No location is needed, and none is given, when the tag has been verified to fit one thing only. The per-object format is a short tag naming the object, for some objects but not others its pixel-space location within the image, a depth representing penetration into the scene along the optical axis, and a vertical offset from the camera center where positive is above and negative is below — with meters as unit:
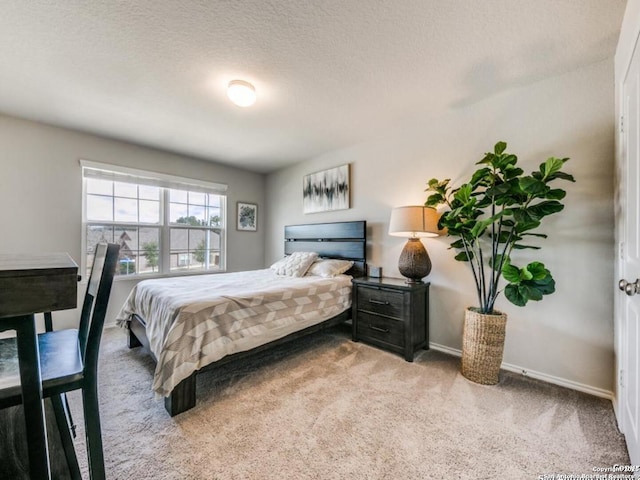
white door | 1.22 -0.12
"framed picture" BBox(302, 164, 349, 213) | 3.62 +0.71
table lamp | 2.49 +0.06
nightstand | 2.49 -0.76
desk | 0.64 -0.17
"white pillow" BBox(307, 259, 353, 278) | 3.21 -0.36
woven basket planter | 2.04 -0.84
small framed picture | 4.67 +0.40
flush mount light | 2.17 +1.22
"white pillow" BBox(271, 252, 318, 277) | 3.30 -0.33
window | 3.34 +0.28
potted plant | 1.83 +0.02
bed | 1.72 -0.62
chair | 0.84 -0.45
